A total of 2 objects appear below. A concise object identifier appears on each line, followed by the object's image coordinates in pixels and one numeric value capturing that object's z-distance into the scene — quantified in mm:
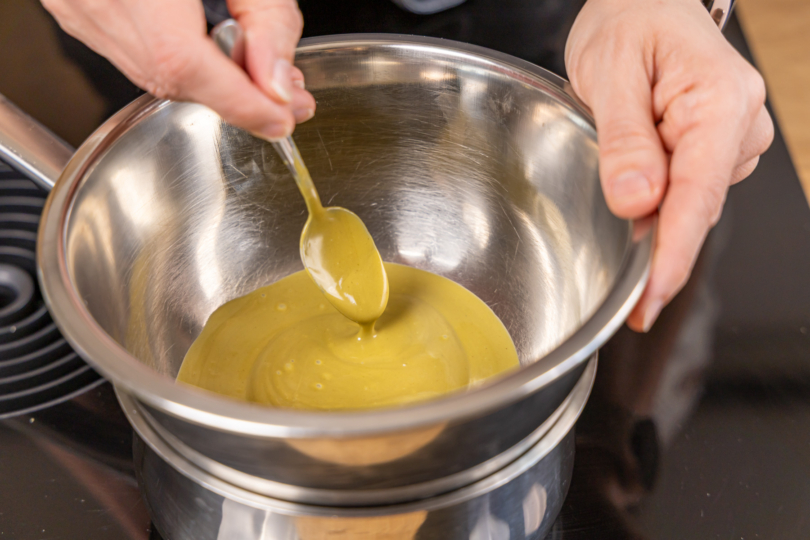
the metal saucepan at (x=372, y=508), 476
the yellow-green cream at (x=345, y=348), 553
